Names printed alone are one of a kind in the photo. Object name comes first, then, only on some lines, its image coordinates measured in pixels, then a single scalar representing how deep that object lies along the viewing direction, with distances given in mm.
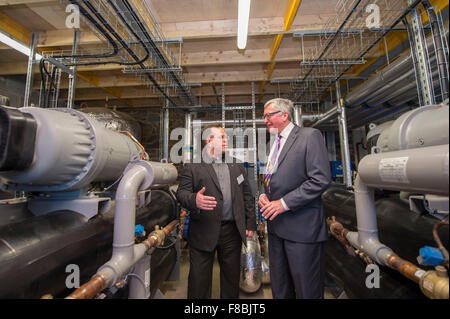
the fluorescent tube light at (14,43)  1460
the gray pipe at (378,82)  1674
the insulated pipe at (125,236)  712
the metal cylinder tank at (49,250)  598
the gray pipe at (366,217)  875
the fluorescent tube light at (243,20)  1163
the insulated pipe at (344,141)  2240
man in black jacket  1302
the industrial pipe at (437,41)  972
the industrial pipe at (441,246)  479
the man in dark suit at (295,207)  1006
